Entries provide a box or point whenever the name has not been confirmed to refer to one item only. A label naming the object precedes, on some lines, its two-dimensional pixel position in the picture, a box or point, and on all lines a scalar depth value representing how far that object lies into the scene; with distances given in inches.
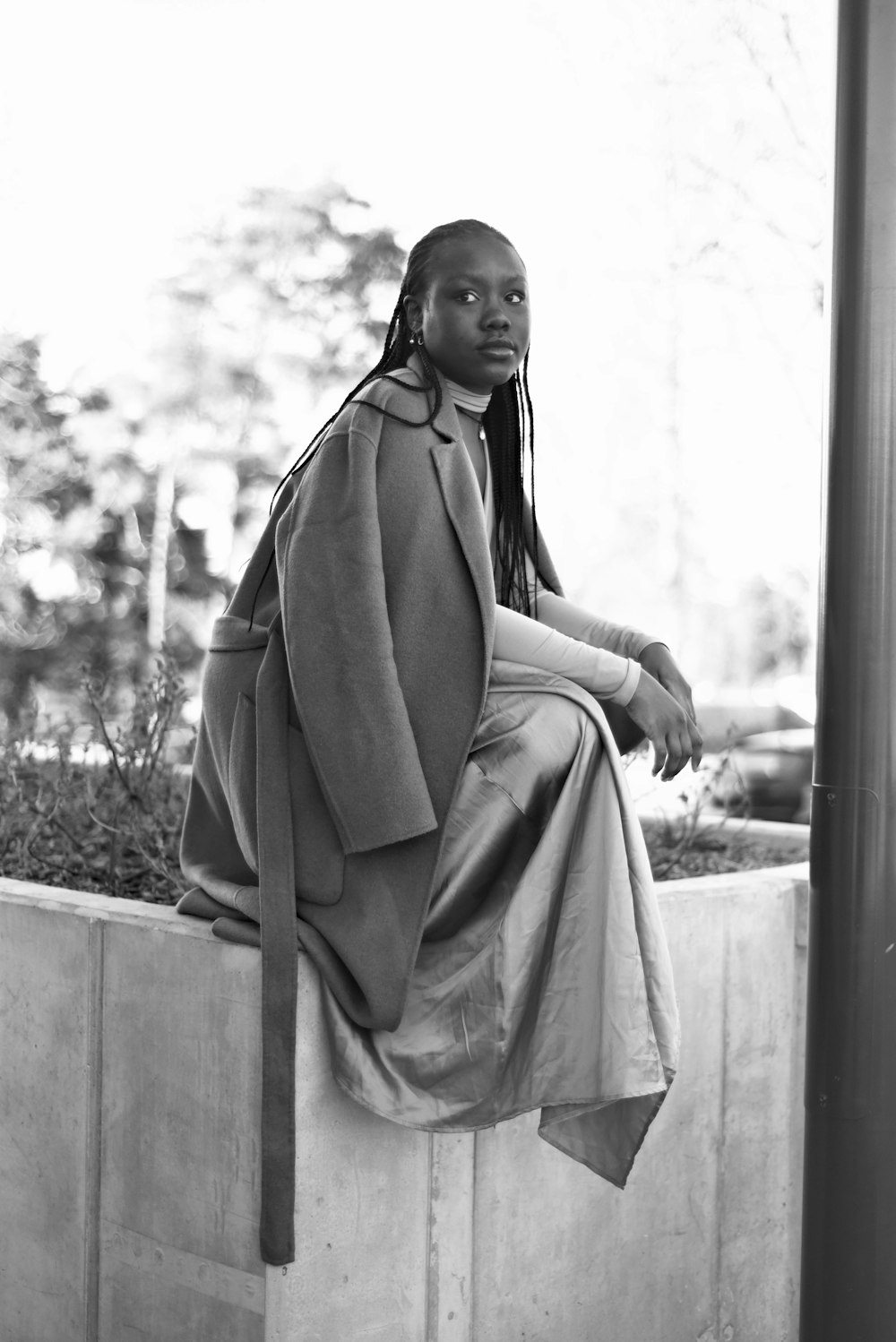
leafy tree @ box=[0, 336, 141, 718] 887.1
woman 96.9
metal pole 105.9
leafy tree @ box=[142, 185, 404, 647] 853.8
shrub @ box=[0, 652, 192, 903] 168.2
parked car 605.9
